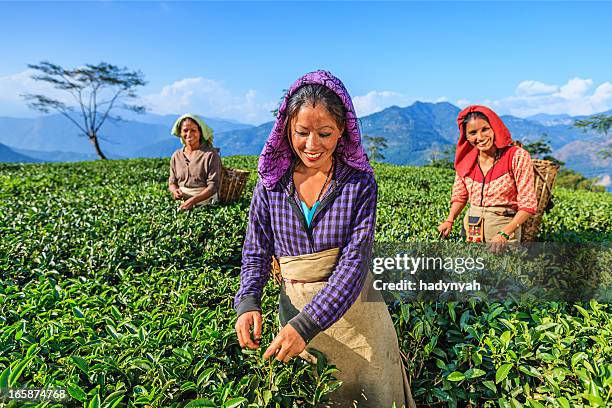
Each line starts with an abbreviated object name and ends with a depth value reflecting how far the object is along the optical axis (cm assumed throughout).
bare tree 3167
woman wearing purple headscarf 149
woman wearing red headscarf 285
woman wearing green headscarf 466
